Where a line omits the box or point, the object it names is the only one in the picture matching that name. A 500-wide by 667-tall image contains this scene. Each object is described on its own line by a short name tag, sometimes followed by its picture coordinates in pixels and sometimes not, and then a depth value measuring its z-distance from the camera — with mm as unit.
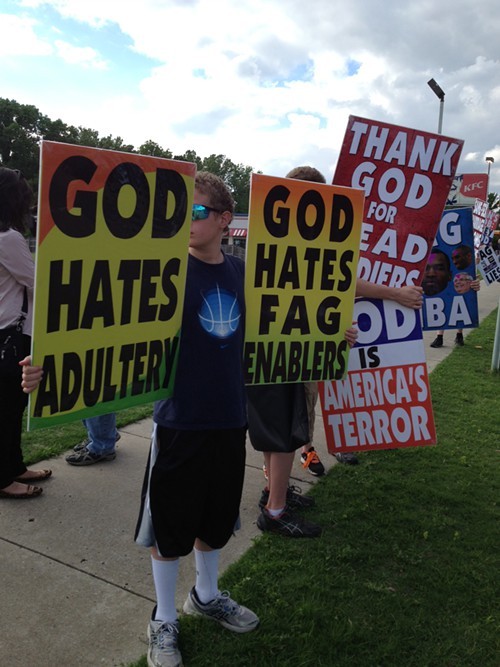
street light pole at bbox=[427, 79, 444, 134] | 16844
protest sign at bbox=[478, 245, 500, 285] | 8211
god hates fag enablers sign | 2400
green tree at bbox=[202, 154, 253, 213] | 97550
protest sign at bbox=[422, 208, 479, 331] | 4453
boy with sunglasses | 2156
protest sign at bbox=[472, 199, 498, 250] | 8750
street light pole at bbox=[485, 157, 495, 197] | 41425
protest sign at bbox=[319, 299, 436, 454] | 3299
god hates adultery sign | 1753
